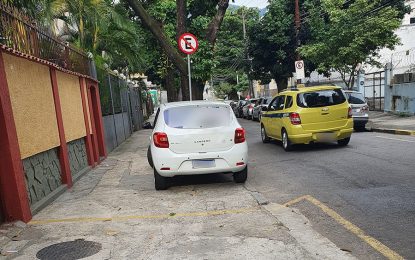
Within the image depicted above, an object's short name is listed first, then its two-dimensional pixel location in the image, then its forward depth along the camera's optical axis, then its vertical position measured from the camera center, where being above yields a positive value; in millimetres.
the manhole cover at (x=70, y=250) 4227 -1703
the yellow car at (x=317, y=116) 10359 -1027
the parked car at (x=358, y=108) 14695 -1288
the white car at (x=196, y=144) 6758 -997
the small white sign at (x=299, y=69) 19500 +469
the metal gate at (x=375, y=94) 22788 -1363
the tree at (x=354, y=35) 19297 +1948
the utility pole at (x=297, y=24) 22089 +3090
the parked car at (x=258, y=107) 24580 -1617
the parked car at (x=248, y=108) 27922 -1841
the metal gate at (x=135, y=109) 21766 -936
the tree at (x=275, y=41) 29594 +3088
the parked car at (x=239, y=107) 31912 -1986
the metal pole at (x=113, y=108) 14869 -544
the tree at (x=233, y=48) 48500 +4568
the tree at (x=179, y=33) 13328 +1639
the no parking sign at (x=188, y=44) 10883 +1237
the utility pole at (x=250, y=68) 33875 +1263
